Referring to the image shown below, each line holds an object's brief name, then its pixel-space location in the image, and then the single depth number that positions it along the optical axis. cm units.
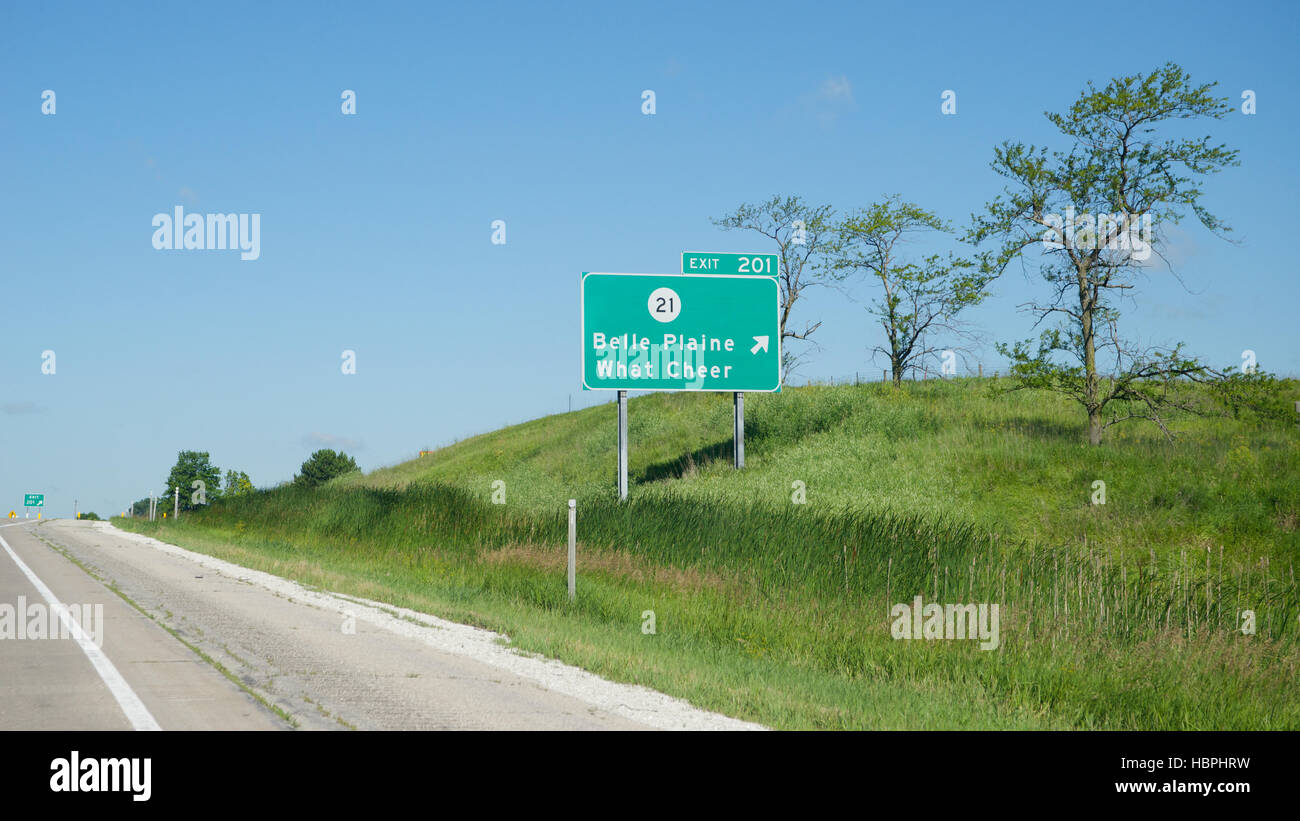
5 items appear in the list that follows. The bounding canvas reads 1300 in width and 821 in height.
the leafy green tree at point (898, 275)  4622
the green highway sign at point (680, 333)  2945
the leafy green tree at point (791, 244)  5159
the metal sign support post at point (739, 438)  3578
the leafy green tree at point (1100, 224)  3088
